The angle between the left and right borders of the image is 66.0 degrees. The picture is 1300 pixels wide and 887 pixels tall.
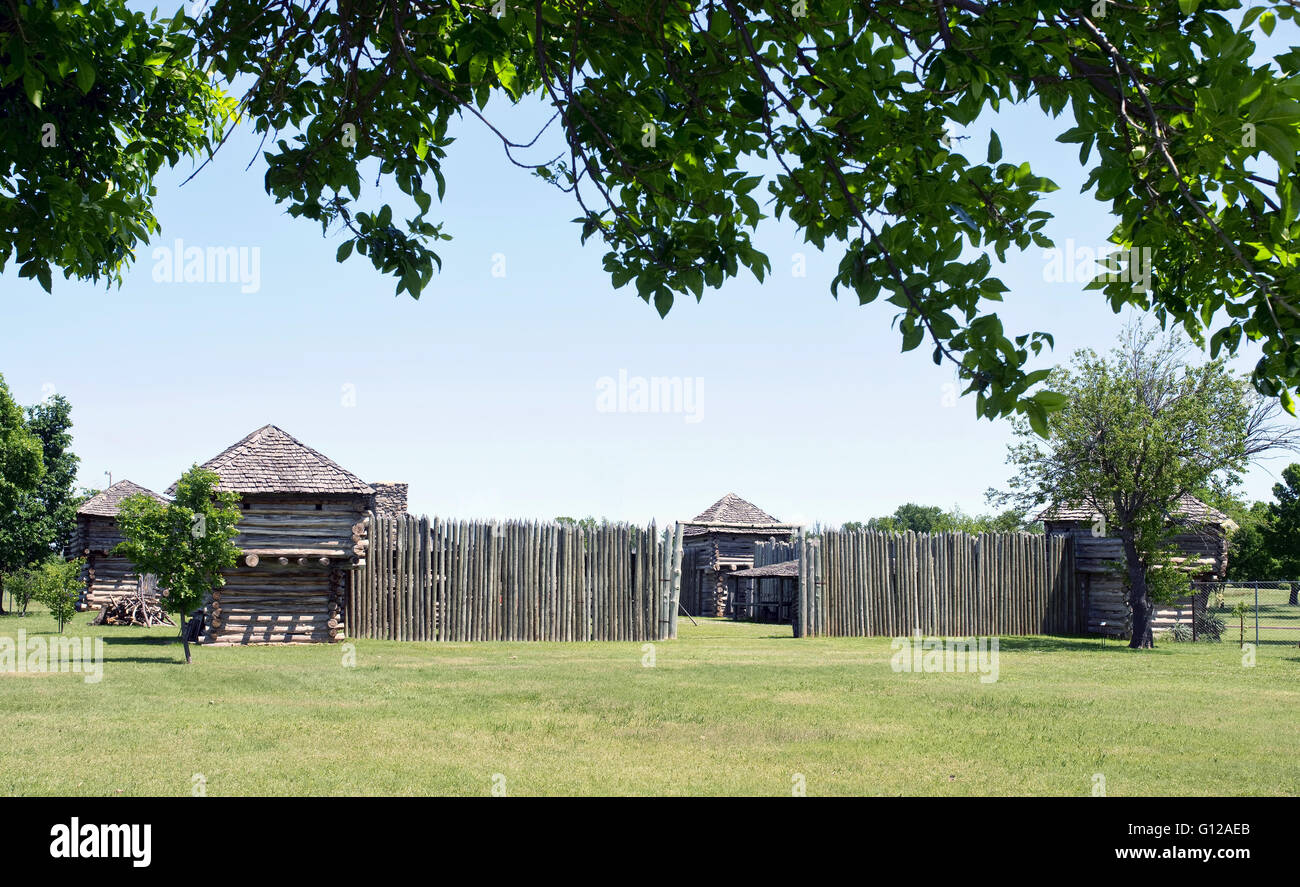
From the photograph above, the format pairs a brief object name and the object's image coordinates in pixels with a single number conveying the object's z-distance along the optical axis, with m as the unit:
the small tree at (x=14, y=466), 34.12
